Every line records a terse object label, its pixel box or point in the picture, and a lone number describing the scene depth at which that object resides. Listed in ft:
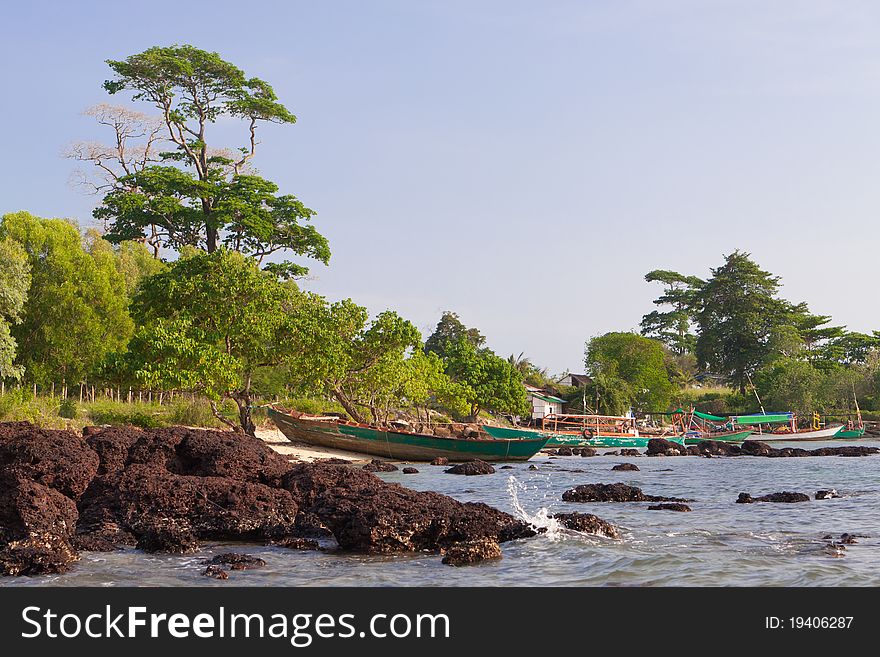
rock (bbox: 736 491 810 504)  67.31
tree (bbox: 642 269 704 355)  325.42
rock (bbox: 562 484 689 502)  65.82
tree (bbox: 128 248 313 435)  93.61
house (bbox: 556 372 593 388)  277.44
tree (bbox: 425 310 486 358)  261.65
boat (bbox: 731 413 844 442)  195.31
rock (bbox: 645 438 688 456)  158.92
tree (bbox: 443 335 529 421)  188.03
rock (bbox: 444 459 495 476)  97.25
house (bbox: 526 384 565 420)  241.55
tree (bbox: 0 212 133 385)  116.88
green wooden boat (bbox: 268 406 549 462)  110.73
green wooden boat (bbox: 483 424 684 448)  173.64
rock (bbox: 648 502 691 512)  60.16
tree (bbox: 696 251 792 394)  274.98
